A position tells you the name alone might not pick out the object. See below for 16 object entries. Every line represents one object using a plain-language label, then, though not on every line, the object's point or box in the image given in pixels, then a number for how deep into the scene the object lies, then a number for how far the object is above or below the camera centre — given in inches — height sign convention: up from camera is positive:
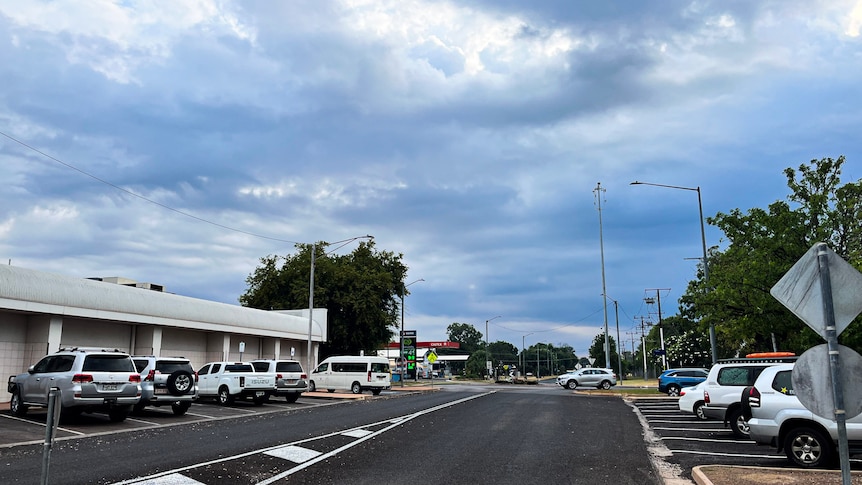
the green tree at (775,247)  993.5 +168.5
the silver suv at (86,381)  675.4 -20.4
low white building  964.0 +69.1
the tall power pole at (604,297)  1954.8 +197.7
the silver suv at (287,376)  1111.0 -25.7
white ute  1036.5 -33.6
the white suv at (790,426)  434.0 -43.8
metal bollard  273.0 -24.9
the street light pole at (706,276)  1118.5 +141.8
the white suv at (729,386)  636.7 -26.1
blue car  1422.2 -40.9
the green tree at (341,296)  2186.3 +210.0
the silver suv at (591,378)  1867.6 -50.7
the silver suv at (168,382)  811.6 -25.9
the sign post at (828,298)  230.7 +21.5
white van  1501.0 -30.3
